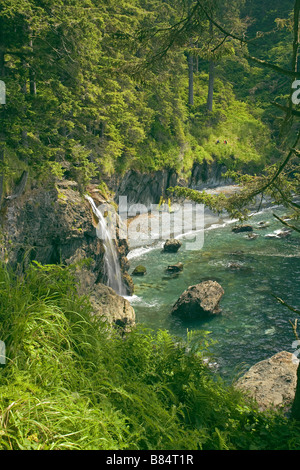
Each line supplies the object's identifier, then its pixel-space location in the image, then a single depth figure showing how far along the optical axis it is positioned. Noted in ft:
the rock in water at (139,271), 69.10
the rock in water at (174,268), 70.23
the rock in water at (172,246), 81.56
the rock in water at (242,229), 96.20
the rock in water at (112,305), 41.11
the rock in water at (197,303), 51.90
